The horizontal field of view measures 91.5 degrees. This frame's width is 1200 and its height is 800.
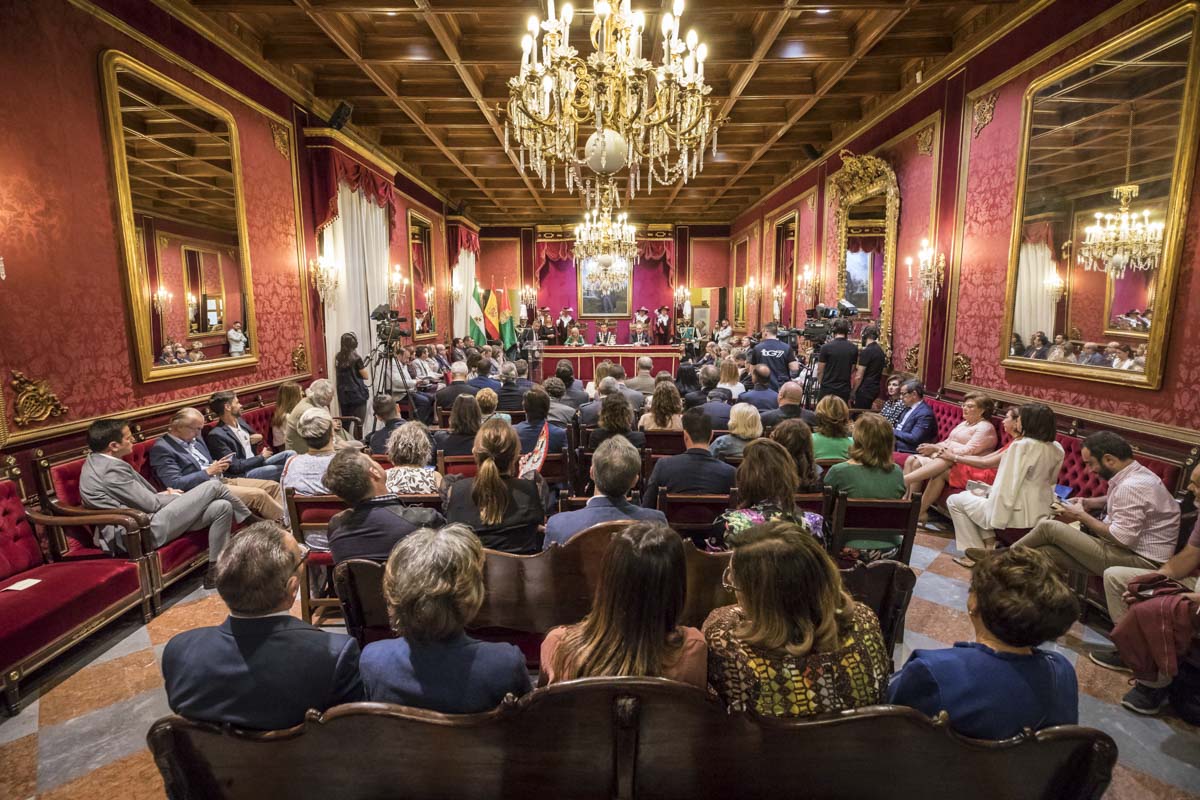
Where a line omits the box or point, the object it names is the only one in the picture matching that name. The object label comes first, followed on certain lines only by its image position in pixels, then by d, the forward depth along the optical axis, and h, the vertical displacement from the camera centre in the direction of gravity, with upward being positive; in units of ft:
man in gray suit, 10.62 -3.20
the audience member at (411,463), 9.79 -2.47
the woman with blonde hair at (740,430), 11.76 -2.31
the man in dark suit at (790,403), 14.21 -2.18
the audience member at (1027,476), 11.07 -3.16
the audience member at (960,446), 14.48 -3.39
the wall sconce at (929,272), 18.78 +1.28
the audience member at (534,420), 13.02 -2.30
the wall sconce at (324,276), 21.39 +1.70
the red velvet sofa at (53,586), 8.21 -4.11
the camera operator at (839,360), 20.54 -1.63
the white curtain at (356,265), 22.80 +2.41
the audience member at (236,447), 14.25 -3.05
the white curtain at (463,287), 41.83 +2.39
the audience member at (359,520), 7.73 -2.66
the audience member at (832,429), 12.62 -2.51
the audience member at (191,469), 12.35 -3.13
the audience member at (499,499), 8.33 -2.59
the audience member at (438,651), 4.33 -2.51
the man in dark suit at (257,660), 4.31 -2.52
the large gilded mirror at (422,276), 33.35 +2.65
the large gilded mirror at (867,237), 22.34 +3.15
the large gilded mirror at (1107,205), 10.98 +2.18
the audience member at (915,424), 17.03 -3.26
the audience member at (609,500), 7.66 -2.45
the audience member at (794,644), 4.18 -2.40
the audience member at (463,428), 12.63 -2.33
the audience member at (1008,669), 4.16 -2.60
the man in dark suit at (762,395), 17.57 -2.42
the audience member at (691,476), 9.61 -2.62
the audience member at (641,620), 4.24 -2.23
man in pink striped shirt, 9.17 -3.50
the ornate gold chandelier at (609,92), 11.80 +4.79
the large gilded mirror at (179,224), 13.12 +2.52
